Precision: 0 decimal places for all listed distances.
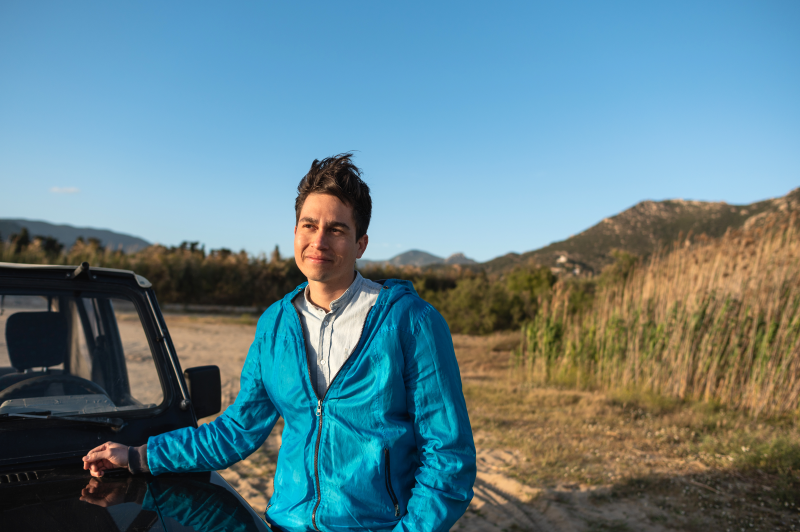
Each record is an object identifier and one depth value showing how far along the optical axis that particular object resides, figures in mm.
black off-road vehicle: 1556
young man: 1570
